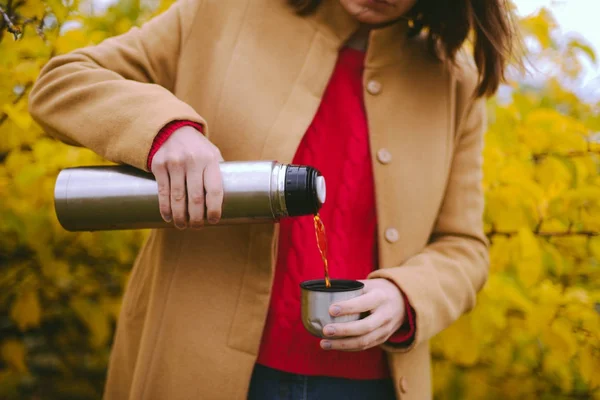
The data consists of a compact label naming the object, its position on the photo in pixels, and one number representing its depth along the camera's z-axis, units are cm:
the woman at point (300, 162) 130
